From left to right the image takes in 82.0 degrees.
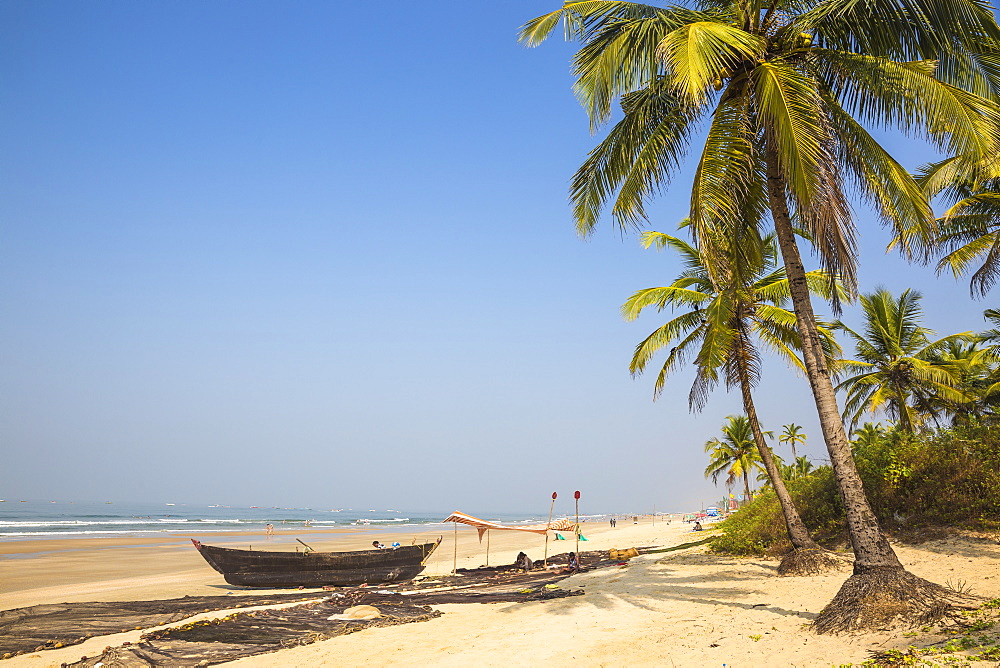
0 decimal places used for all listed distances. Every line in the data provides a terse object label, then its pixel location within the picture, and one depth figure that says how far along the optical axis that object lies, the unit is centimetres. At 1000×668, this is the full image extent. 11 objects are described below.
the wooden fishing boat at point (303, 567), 1823
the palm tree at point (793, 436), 5709
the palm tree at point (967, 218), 1357
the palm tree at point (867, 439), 1531
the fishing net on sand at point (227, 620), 880
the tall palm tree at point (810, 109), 737
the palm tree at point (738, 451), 3884
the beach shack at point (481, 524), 1852
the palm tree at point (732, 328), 1345
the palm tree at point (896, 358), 2206
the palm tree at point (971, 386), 1995
